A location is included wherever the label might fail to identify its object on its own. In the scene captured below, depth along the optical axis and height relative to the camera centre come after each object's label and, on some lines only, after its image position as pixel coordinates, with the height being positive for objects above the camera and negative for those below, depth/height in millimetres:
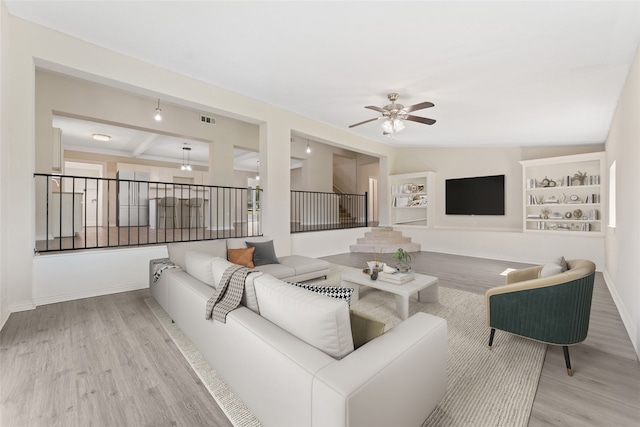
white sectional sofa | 1079 -686
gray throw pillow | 4043 -605
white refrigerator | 8969 +392
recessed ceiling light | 7545 +2174
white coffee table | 2971 -859
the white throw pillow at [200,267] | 2324 -487
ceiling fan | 4207 +1522
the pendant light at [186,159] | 9137 +2130
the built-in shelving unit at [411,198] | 7832 +443
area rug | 1631 -1202
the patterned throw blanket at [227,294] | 1790 -556
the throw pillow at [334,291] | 1757 -510
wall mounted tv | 6891 +465
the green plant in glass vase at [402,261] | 3387 -620
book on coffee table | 3213 -773
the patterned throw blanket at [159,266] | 3120 -613
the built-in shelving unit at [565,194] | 5422 +404
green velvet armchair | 1994 -728
